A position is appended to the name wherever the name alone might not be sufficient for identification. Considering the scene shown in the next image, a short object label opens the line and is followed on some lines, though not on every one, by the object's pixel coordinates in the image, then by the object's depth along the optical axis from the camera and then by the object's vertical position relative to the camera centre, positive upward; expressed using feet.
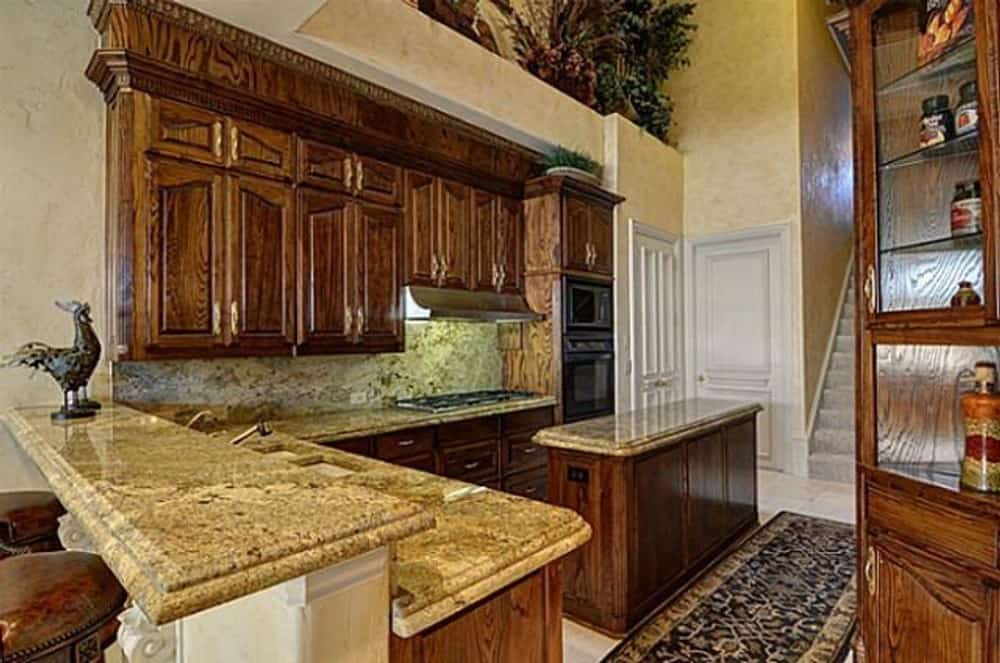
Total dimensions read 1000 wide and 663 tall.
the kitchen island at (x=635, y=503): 8.41 -2.80
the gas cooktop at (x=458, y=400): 12.05 -1.51
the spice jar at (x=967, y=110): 5.15 +2.08
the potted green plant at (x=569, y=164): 14.56 +4.57
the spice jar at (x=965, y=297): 5.19 +0.31
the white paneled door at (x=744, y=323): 18.04 +0.30
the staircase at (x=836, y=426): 16.92 -3.06
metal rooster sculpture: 6.72 -0.25
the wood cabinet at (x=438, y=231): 11.96 +2.34
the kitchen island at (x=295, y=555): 2.18 -0.97
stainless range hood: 11.60 +0.68
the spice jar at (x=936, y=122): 5.72 +2.17
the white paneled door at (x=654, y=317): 17.35 +0.51
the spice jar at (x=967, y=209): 5.26 +1.17
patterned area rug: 7.81 -4.45
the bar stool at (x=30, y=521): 5.99 -1.99
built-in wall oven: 14.51 -0.46
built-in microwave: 14.56 +0.75
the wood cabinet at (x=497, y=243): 13.65 +2.33
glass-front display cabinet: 4.87 +0.01
